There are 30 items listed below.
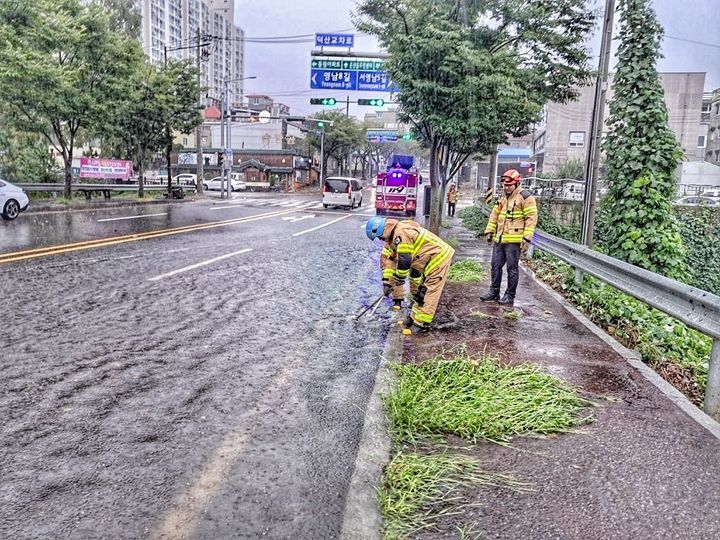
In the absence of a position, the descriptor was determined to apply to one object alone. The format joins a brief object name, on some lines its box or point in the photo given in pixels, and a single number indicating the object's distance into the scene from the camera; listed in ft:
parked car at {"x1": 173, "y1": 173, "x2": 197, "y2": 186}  174.81
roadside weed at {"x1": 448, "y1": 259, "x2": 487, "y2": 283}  32.17
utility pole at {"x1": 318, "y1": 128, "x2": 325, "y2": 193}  202.10
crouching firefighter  20.07
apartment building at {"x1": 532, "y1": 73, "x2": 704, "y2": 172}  182.39
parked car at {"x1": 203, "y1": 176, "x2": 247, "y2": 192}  160.45
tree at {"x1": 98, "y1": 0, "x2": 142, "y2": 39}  150.30
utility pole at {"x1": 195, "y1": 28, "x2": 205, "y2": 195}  107.12
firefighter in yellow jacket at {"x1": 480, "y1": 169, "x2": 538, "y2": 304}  25.14
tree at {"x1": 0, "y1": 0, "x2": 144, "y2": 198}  65.21
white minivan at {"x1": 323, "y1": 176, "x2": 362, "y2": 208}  104.37
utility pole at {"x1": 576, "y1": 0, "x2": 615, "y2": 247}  35.29
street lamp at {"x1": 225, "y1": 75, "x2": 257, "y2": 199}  120.24
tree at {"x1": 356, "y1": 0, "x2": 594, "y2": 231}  40.78
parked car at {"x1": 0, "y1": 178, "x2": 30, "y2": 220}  52.24
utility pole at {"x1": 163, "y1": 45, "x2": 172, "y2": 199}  101.19
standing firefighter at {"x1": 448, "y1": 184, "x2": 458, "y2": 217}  94.80
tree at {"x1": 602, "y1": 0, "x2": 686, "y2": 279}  40.96
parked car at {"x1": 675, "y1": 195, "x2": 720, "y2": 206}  84.23
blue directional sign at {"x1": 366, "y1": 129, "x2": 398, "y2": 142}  207.30
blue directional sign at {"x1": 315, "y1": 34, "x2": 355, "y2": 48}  68.89
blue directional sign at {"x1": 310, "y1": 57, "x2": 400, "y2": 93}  74.23
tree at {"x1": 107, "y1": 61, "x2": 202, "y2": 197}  94.27
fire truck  92.79
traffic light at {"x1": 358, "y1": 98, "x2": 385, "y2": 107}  95.69
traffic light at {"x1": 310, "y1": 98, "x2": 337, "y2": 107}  93.86
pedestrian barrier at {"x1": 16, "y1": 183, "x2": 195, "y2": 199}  80.13
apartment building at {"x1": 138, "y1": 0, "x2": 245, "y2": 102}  439.22
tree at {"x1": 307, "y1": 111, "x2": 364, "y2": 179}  212.64
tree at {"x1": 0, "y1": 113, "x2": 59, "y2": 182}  89.76
